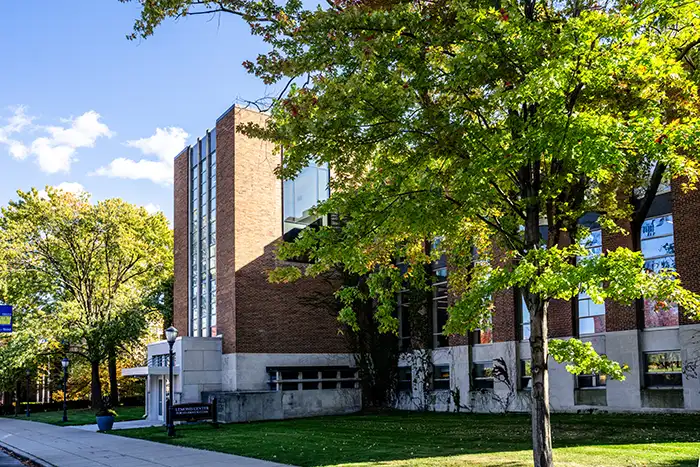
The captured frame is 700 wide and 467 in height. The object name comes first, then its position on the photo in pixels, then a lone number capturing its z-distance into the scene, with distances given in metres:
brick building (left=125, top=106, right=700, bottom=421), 26.97
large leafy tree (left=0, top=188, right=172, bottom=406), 40.53
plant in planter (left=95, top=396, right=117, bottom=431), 28.67
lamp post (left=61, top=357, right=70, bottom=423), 37.59
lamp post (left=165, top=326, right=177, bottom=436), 24.31
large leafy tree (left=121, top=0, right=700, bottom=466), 9.68
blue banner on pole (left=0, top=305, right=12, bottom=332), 34.81
